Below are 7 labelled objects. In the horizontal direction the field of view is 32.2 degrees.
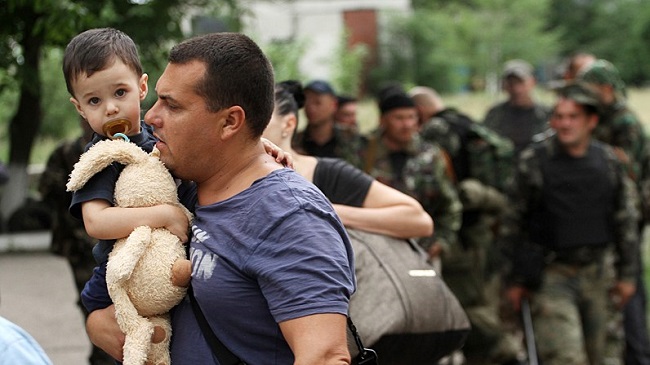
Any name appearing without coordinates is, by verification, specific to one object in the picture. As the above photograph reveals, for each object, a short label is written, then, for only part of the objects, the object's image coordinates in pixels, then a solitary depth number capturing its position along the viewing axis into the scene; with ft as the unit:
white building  101.14
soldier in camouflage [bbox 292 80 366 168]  27.86
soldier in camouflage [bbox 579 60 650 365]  28.22
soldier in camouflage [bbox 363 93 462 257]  24.36
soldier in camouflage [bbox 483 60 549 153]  36.63
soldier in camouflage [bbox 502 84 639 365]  23.88
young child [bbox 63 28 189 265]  9.86
